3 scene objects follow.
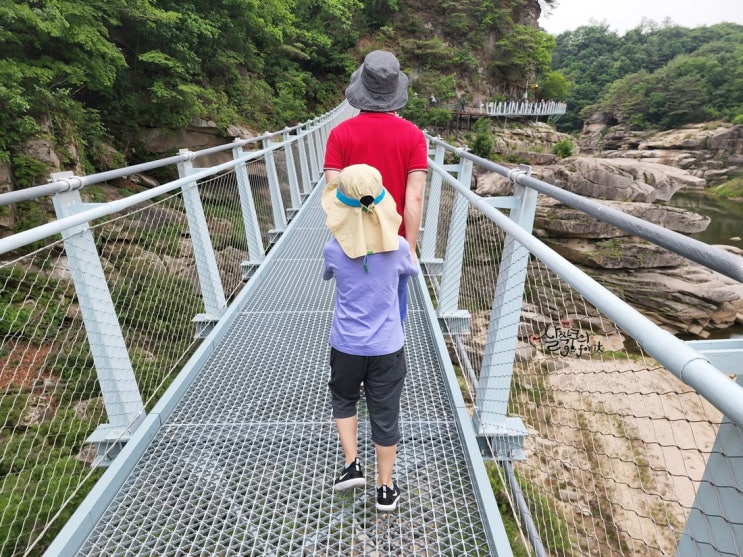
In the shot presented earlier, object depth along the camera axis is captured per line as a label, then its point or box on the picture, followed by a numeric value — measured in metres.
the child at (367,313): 1.40
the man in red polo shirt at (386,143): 1.80
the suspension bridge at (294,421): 0.96
